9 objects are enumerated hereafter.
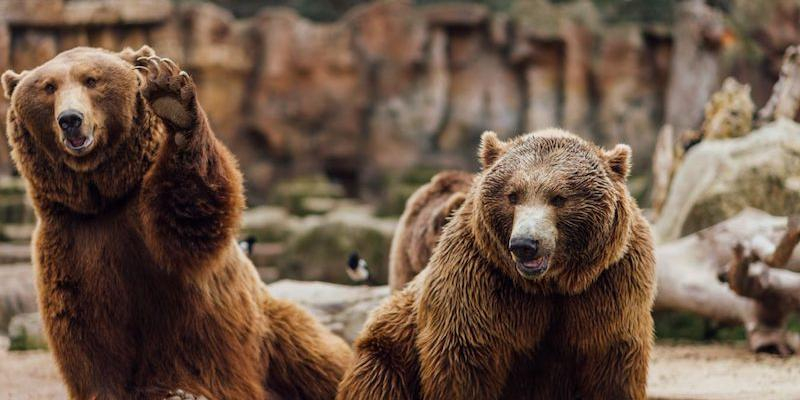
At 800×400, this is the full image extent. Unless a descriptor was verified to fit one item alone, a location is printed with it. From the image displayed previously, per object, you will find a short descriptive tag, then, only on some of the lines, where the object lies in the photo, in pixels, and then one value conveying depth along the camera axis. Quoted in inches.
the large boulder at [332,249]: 1033.5
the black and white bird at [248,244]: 717.4
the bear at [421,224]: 490.9
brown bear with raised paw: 333.1
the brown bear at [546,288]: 292.5
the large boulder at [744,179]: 686.5
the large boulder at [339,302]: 546.6
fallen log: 551.5
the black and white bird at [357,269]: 788.0
